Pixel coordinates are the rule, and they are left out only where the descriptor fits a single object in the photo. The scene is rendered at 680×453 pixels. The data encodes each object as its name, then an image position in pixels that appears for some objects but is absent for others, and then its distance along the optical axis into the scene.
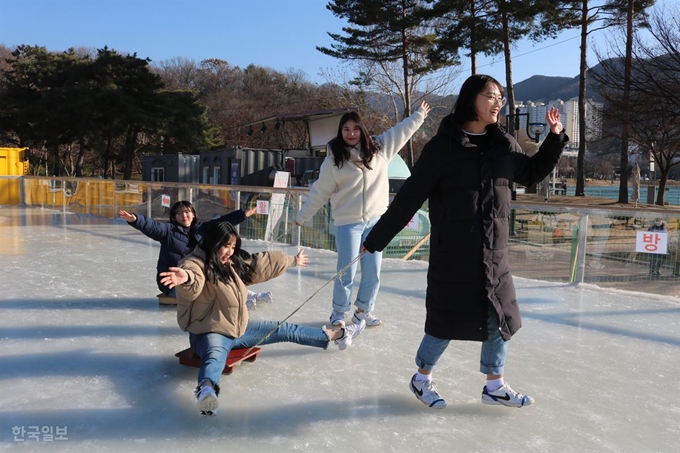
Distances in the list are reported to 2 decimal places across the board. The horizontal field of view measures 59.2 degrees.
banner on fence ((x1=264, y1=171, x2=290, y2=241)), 7.13
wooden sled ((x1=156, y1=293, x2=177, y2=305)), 4.05
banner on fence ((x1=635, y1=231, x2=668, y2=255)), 4.71
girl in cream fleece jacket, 3.29
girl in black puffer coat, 2.20
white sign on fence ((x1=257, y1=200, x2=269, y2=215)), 7.29
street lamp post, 12.27
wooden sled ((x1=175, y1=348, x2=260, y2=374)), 2.68
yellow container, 13.43
